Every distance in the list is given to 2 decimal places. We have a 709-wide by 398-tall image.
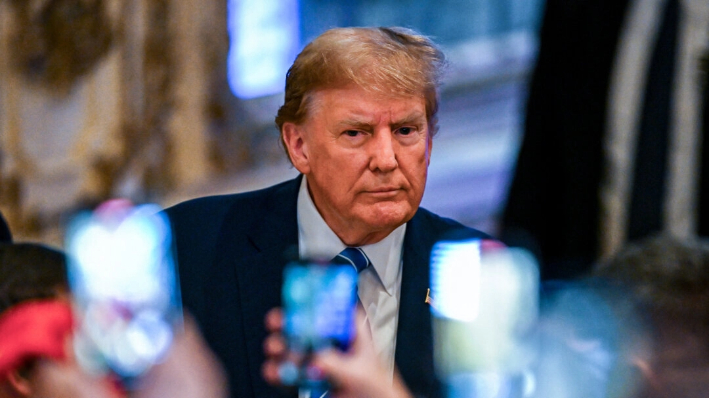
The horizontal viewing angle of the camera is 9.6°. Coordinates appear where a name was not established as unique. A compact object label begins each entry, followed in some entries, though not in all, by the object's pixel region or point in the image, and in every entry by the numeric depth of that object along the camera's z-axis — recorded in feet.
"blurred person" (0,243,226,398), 14.79
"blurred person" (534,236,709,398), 14.94
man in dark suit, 15.45
